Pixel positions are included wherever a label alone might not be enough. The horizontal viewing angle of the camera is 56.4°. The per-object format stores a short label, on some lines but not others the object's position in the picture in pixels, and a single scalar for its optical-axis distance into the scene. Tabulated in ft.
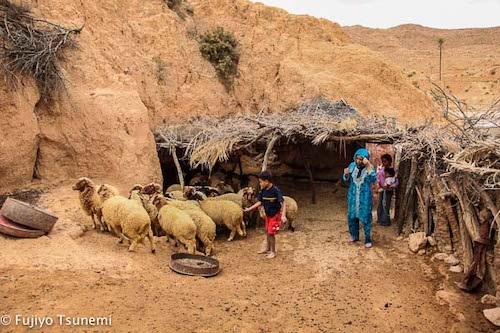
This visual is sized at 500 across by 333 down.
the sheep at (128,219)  22.21
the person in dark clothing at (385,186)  28.37
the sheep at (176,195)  29.32
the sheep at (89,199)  24.79
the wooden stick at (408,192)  26.78
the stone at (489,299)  18.21
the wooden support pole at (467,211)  19.84
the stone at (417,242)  25.02
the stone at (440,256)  23.29
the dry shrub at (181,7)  45.78
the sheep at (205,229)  24.32
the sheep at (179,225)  23.29
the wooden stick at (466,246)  20.81
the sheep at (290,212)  29.30
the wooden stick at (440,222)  23.72
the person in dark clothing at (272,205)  23.50
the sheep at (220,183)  35.42
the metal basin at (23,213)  21.20
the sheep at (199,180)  37.09
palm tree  131.64
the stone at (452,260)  22.50
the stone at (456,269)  21.77
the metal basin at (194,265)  20.58
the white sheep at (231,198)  29.68
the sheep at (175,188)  34.48
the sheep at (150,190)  26.91
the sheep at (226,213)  27.04
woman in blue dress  24.81
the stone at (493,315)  16.73
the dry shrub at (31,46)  28.09
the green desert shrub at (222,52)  44.39
